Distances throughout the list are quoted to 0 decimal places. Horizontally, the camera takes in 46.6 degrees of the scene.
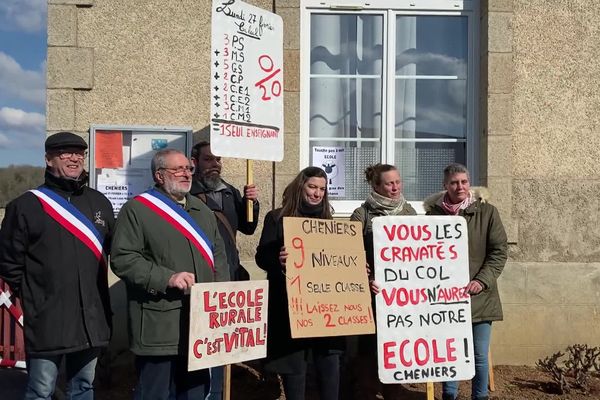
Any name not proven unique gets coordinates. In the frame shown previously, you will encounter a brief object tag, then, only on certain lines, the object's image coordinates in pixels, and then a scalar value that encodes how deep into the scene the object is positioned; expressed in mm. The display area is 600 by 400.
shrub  5809
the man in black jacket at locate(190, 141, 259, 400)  4966
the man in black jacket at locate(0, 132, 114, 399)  3873
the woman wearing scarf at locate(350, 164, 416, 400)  4719
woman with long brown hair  4504
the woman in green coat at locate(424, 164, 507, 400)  4852
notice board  6227
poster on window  6652
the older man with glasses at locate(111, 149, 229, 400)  3791
